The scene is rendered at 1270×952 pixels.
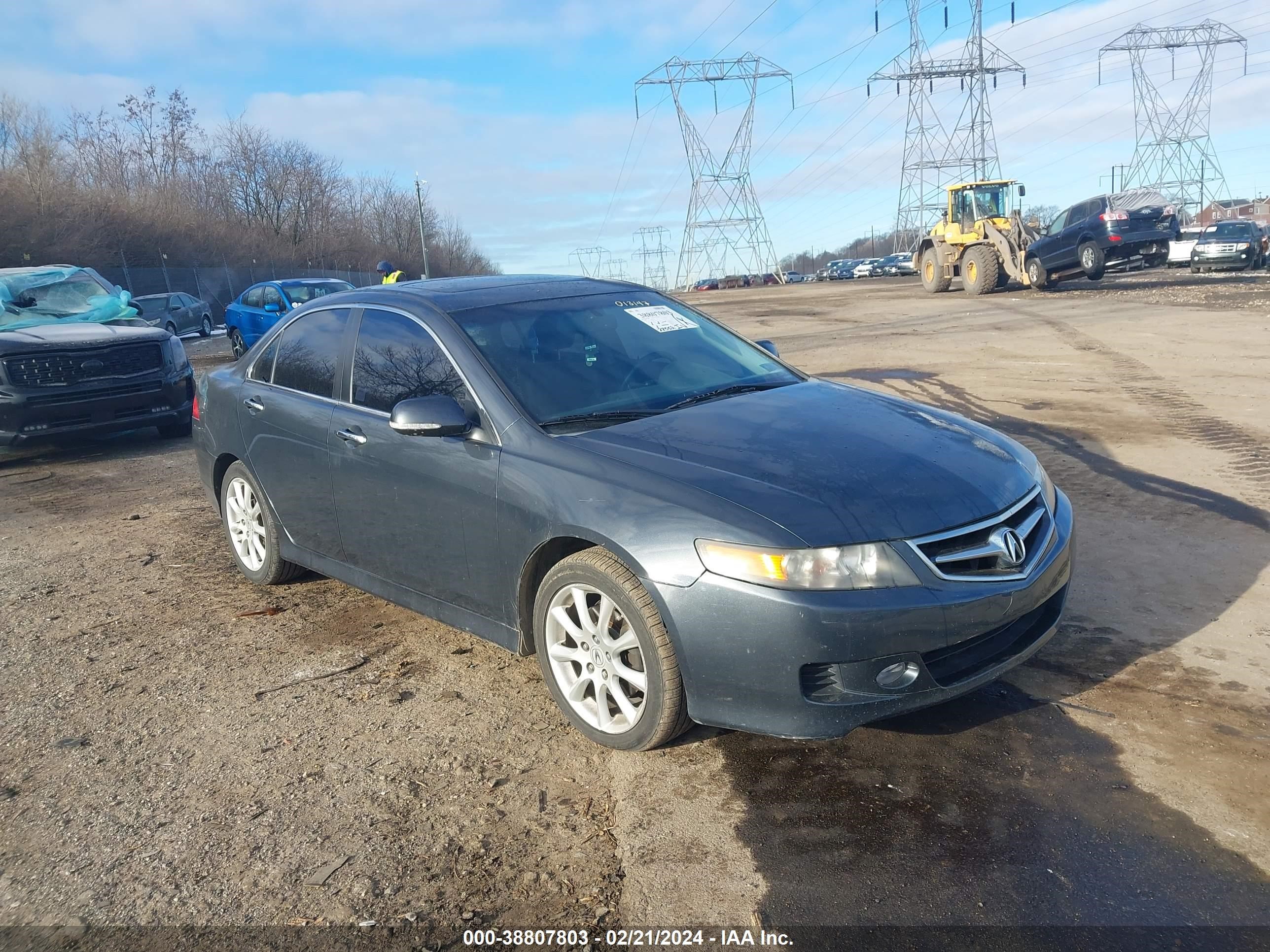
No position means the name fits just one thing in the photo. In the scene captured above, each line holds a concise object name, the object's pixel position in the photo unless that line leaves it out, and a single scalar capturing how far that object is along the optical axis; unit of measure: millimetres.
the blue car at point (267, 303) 17109
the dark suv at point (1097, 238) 24062
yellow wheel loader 25672
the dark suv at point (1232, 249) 30984
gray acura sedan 3008
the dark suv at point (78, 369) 9016
